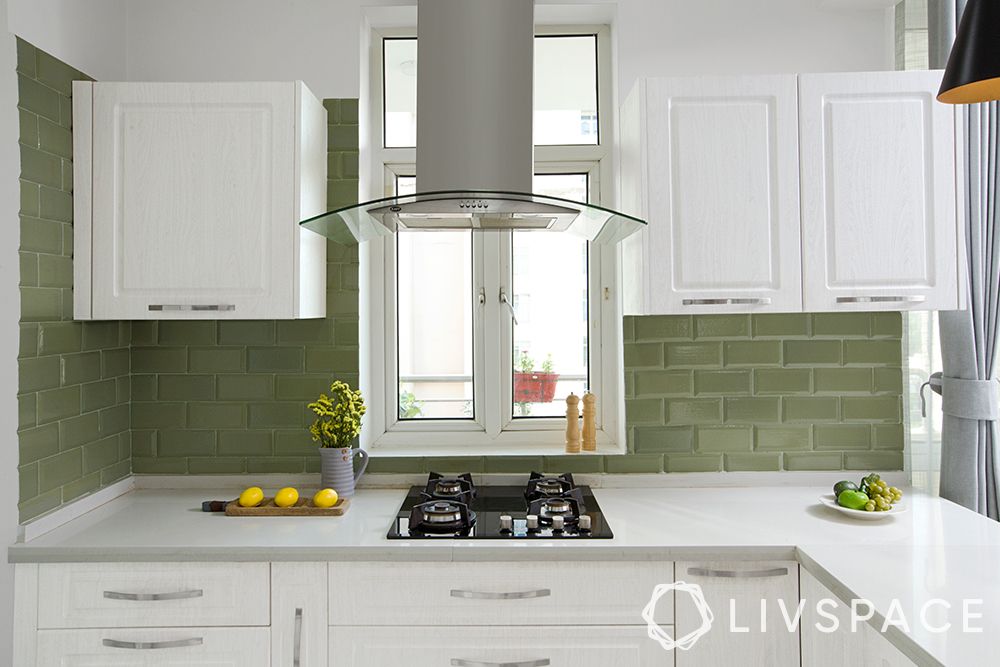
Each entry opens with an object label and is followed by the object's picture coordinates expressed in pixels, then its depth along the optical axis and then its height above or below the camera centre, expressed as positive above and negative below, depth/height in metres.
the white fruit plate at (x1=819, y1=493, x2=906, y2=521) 2.14 -0.50
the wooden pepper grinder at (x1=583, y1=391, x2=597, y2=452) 2.66 -0.30
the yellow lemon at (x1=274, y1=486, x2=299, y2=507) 2.30 -0.48
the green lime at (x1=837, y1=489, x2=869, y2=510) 2.19 -0.48
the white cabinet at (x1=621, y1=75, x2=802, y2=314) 2.25 +0.46
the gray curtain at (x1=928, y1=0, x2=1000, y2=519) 2.24 +0.03
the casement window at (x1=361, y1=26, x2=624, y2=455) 2.79 +0.15
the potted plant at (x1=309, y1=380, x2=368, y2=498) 2.43 -0.31
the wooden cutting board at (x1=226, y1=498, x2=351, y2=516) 2.27 -0.51
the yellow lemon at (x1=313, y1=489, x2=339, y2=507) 2.29 -0.48
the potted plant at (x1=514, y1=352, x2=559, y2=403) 2.84 -0.16
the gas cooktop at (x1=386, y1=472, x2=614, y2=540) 2.07 -0.52
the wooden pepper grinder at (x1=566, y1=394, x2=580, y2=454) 2.65 -0.30
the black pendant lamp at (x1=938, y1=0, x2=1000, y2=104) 1.28 +0.50
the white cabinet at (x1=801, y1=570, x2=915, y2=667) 1.58 -0.69
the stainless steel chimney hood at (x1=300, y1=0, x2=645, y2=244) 2.00 +0.62
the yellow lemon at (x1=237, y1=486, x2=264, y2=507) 2.30 -0.48
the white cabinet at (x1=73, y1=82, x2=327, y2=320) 2.22 +0.44
